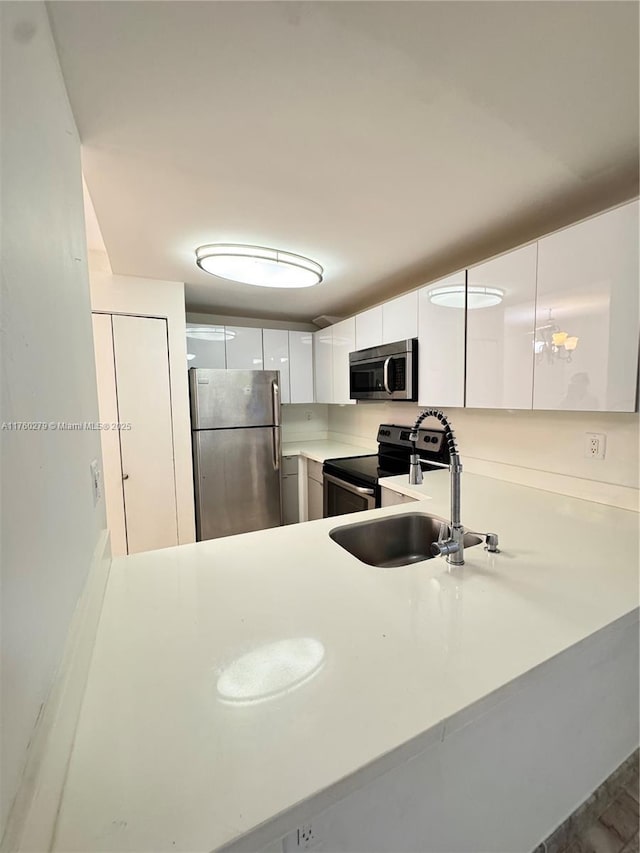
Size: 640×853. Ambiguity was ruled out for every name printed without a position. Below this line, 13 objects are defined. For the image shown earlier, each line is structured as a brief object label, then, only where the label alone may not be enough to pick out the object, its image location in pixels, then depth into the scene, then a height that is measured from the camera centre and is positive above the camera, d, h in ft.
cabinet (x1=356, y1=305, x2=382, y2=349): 8.34 +1.85
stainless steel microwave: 7.17 +0.68
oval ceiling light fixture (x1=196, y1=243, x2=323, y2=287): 6.09 +2.60
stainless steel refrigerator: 8.63 -1.23
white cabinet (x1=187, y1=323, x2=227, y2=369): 9.64 +1.67
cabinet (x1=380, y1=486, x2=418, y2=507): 6.17 -1.83
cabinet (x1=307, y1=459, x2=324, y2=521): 9.47 -2.54
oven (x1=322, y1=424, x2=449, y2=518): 7.13 -1.55
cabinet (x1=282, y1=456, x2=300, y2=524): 10.52 -2.74
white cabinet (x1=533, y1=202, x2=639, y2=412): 4.02 +1.05
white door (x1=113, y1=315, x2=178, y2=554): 7.70 -0.57
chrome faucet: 3.34 -1.30
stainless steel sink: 4.57 -1.93
